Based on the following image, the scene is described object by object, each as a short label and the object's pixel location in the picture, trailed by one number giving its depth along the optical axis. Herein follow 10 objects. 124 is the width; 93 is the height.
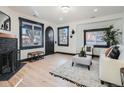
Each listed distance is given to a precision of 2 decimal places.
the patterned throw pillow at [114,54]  1.74
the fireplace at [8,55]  1.97
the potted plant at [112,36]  3.39
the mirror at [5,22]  2.29
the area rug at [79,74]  1.72
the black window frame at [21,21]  3.28
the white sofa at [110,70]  1.46
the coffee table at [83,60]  2.46
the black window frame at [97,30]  3.97
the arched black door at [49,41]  4.70
